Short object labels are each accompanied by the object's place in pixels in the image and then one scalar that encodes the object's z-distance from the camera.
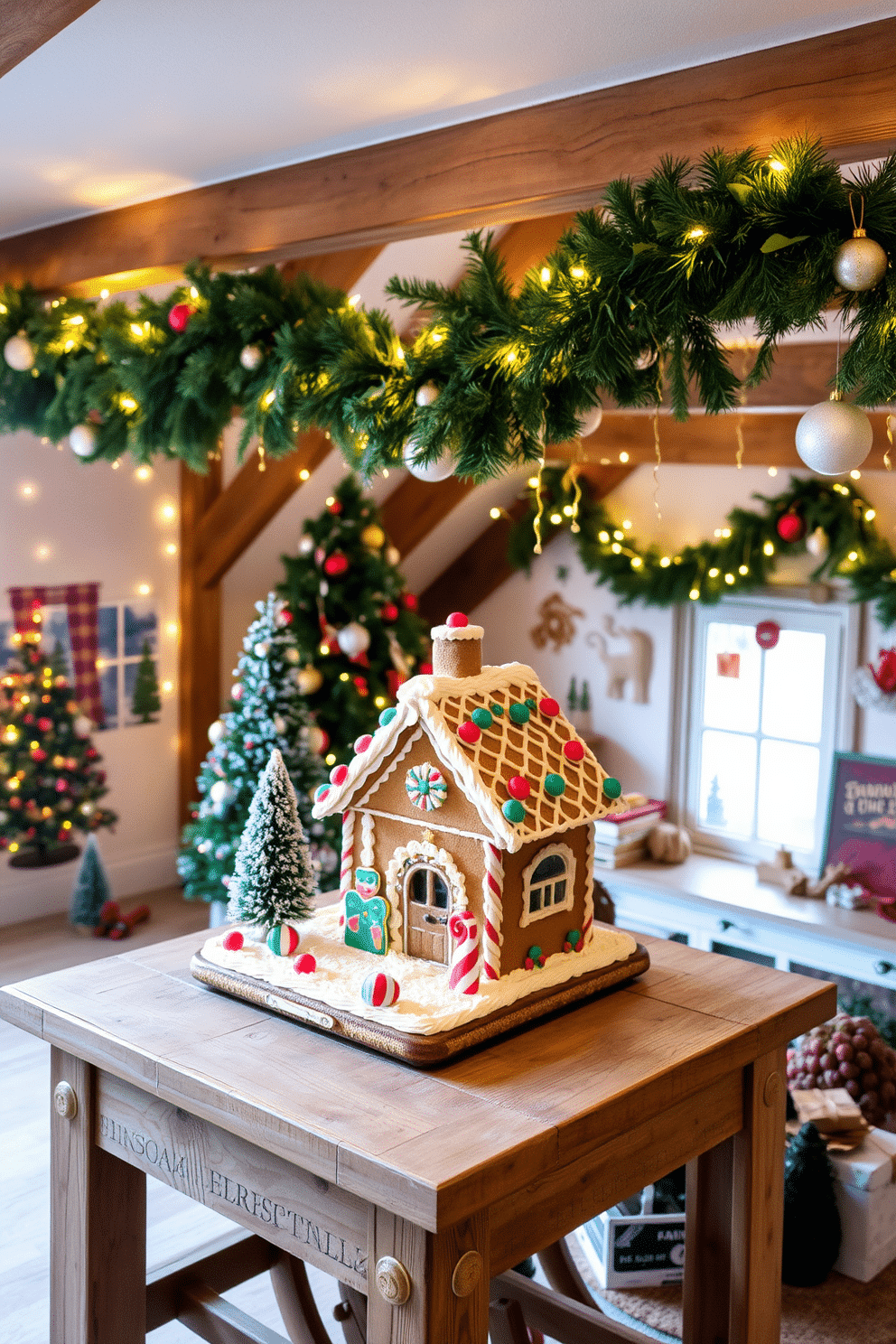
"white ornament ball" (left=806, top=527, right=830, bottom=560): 4.98
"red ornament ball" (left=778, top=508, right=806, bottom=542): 5.09
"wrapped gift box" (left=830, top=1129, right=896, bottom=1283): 2.70
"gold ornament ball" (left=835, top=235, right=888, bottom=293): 1.96
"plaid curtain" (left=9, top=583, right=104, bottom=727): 5.45
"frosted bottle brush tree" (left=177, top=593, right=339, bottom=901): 4.73
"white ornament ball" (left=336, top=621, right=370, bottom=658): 4.96
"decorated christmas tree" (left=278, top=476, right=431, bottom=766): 5.01
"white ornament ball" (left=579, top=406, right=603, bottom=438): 2.69
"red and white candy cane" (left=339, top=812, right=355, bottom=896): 2.04
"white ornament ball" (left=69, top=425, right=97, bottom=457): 3.89
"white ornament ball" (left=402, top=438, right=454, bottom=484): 2.62
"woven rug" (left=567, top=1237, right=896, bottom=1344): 2.56
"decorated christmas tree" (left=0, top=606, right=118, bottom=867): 5.13
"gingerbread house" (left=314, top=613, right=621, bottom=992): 1.87
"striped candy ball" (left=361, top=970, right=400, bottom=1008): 1.78
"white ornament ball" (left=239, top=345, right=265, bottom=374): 3.25
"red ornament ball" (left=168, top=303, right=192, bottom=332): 3.40
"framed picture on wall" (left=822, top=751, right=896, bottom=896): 4.94
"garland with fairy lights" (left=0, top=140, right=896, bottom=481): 2.05
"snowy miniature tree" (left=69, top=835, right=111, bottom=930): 5.33
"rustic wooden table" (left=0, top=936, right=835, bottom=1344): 1.49
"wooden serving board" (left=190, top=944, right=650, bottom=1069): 1.70
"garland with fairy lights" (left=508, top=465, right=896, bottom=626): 4.95
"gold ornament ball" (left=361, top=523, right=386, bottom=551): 5.07
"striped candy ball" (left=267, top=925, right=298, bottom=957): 1.97
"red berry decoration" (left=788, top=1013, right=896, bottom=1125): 3.02
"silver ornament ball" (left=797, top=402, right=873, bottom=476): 2.06
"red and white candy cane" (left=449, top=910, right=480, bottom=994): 1.83
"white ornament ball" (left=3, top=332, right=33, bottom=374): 3.94
